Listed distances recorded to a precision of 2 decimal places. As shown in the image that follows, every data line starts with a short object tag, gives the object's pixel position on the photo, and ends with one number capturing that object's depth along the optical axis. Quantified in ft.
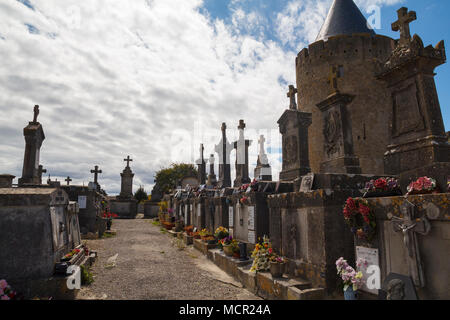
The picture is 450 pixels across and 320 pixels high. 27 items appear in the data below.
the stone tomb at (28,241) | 15.38
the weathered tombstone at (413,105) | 16.30
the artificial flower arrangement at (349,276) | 12.58
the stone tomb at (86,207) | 42.24
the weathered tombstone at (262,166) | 33.19
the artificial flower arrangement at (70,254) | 18.94
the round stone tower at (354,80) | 66.95
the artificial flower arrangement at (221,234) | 31.81
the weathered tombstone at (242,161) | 40.06
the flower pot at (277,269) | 17.61
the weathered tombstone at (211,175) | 57.65
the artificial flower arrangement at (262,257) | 19.35
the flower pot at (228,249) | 25.94
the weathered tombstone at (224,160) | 48.49
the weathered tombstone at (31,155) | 36.91
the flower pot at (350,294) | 12.91
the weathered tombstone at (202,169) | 67.62
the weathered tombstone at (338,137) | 20.56
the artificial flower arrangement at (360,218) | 12.65
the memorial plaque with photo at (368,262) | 12.48
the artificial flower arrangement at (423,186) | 11.35
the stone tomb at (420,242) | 9.78
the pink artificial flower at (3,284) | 13.23
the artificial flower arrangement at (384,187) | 13.56
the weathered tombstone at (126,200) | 96.53
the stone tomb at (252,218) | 25.00
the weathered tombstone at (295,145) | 26.22
